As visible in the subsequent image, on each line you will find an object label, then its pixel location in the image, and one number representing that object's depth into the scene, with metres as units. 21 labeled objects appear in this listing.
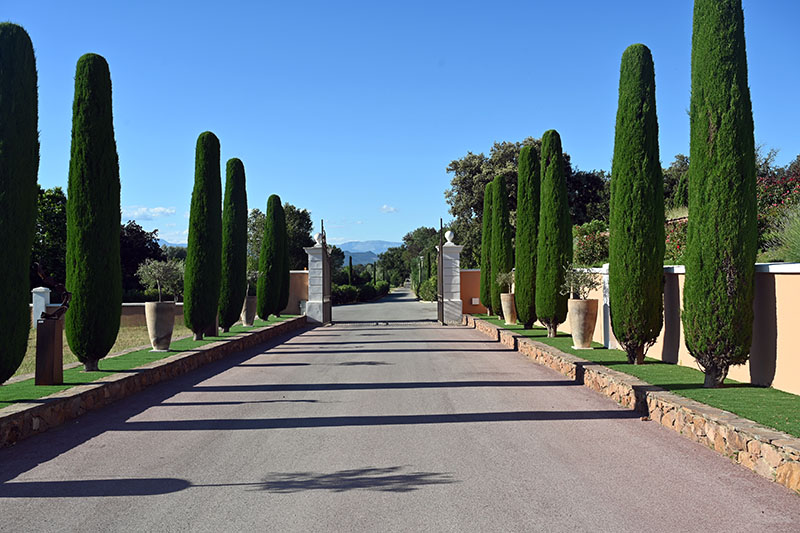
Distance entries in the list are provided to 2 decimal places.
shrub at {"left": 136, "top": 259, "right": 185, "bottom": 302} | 32.31
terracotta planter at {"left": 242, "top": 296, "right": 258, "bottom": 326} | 23.27
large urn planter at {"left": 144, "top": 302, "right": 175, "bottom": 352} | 13.80
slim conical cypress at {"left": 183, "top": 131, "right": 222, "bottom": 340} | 16.97
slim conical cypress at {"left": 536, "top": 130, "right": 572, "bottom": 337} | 16.66
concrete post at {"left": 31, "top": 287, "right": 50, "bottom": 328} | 25.58
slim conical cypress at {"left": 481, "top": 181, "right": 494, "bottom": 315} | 27.55
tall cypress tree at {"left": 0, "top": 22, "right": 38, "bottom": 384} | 8.67
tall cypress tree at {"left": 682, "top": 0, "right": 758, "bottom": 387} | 8.59
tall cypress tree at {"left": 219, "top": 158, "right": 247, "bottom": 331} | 19.88
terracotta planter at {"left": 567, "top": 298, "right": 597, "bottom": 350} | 13.88
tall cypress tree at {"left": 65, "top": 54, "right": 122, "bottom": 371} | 10.82
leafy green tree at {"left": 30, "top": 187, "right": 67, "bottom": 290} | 34.94
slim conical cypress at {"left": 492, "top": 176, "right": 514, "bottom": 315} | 24.80
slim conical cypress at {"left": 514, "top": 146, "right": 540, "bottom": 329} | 19.05
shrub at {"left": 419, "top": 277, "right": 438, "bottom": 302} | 51.05
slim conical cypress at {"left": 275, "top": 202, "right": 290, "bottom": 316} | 28.05
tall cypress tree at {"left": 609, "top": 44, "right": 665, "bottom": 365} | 11.24
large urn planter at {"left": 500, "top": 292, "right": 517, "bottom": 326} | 22.97
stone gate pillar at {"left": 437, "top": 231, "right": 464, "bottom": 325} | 28.67
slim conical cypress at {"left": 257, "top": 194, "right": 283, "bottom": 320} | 26.44
